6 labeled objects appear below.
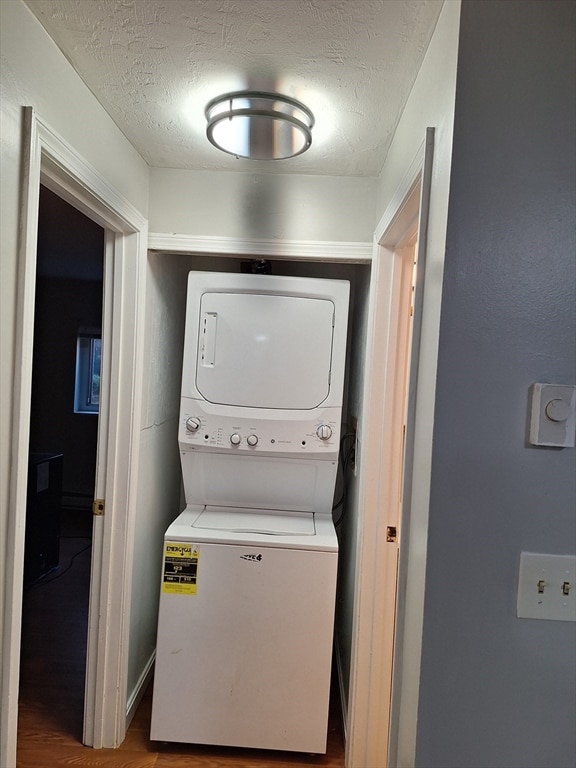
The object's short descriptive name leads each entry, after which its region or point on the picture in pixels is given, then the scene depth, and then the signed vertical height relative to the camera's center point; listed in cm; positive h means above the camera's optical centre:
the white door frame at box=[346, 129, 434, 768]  182 -58
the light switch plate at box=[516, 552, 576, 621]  93 -36
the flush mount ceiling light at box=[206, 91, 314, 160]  141 +70
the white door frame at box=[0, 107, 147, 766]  190 -53
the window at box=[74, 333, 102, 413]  522 -13
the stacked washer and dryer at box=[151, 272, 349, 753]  191 -63
